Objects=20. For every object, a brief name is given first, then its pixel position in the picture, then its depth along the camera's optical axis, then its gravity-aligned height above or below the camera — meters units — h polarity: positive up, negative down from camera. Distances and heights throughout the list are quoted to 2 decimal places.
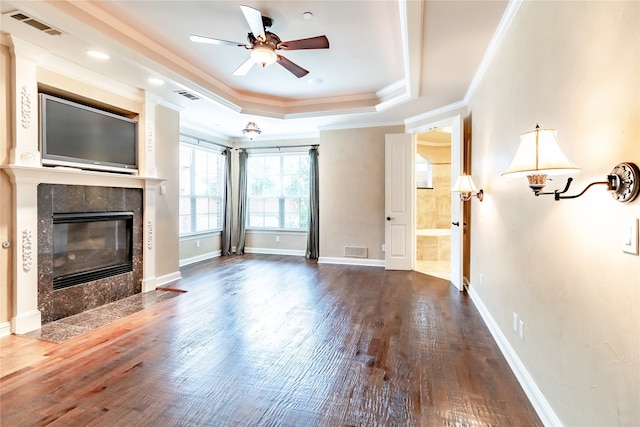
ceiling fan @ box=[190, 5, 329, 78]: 2.76 +1.49
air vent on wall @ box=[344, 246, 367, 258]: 6.20 -0.89
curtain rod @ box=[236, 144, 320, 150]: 7.06 +1.41
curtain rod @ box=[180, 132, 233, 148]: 6.16 +1.41
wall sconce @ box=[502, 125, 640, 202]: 1.17 +0.20
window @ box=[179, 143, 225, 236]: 6.34 +0.38
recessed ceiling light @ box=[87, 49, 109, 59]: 3.11 +1.54
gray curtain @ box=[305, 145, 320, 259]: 6.92 +0.13
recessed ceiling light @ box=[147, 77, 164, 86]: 3.78 +1.54
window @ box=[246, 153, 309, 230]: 7.37 +0.39
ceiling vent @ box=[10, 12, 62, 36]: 2.52 +1.53
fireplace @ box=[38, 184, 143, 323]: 3.23 -0.48
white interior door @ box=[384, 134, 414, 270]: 5.64 +0.12
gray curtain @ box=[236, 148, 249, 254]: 7.46 +0.26
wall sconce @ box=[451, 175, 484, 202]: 3.74 +0.25
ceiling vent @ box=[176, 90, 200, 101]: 4.23 +1.55
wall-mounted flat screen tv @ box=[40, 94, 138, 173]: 3.19 +0.80
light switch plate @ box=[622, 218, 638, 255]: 1.08 -0.10
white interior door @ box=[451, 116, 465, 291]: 4.43 -0.11
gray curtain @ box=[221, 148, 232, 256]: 7.33 +0.02
